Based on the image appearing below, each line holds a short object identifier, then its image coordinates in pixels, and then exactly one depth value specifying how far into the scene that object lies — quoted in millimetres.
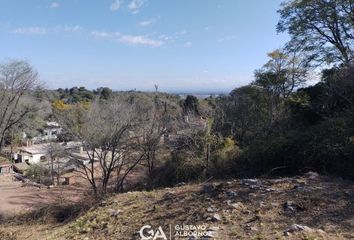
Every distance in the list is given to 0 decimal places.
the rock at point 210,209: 4641
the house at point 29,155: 32094
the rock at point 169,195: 5795
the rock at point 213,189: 5354
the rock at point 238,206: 4594
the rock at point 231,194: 5059
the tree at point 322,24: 14305
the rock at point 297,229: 3756
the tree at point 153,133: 16438
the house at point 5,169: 26425
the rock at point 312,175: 5734
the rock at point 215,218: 4347
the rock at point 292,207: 4363
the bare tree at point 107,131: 14406
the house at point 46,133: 38325
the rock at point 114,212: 5469
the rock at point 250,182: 5547
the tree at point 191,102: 24262
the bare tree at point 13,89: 26062
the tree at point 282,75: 19484
